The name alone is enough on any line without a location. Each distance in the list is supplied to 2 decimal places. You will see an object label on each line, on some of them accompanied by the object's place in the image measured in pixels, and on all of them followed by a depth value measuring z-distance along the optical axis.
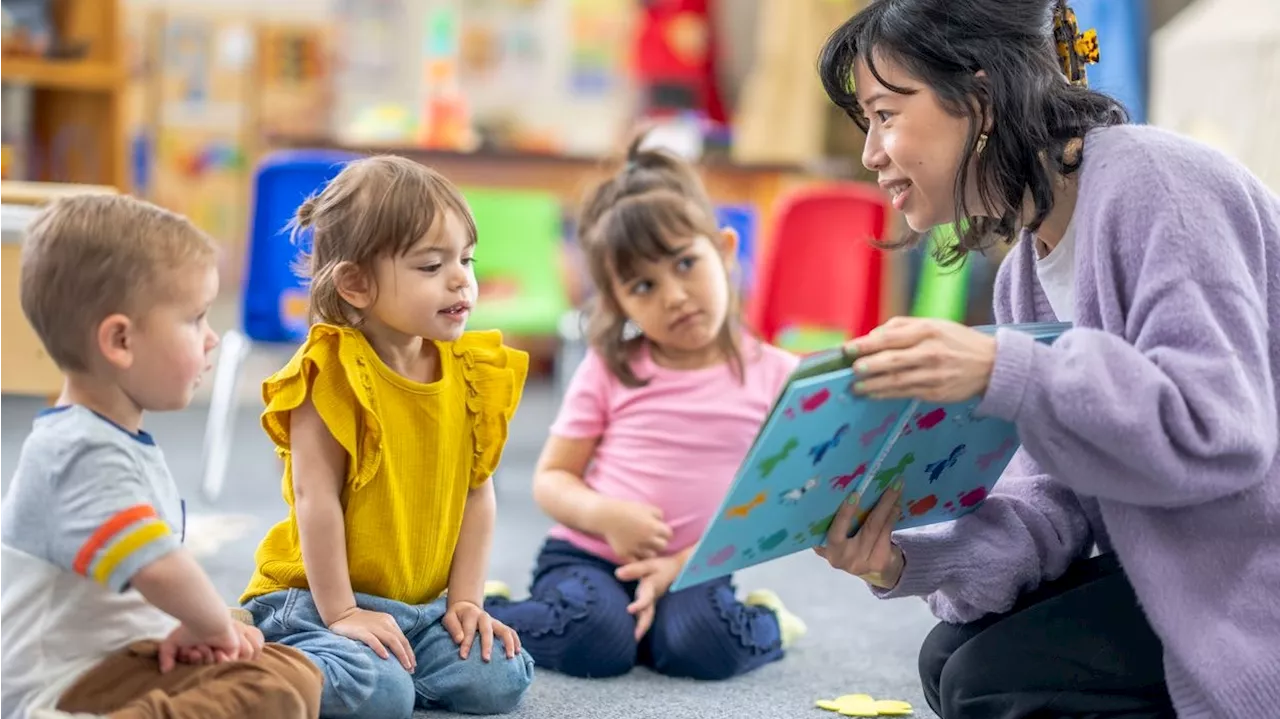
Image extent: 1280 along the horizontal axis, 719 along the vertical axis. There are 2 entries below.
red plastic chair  2.69
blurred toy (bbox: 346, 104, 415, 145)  3.50
